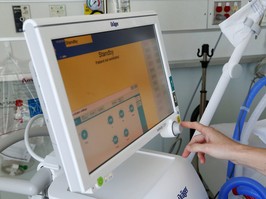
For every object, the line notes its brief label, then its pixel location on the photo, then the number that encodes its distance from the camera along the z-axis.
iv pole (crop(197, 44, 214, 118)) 1.29
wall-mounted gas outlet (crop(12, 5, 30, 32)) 1.20
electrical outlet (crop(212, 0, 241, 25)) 1.44
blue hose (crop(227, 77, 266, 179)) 0.88
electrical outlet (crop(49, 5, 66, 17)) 1.24
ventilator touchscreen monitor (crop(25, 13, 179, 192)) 0.44
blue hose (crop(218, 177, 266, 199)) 0.68
